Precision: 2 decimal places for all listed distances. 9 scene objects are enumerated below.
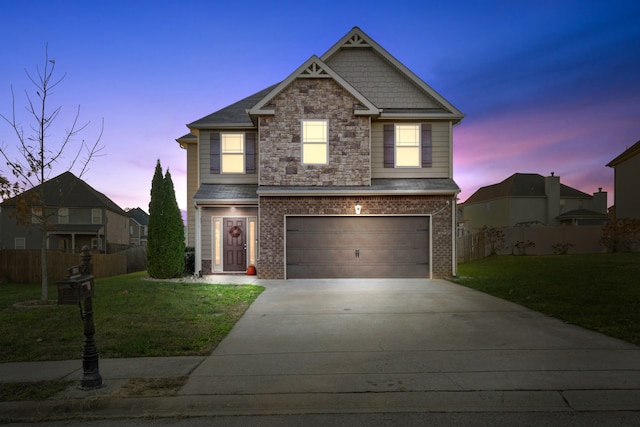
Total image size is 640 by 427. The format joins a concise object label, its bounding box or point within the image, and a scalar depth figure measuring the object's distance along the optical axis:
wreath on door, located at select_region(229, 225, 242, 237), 16.77
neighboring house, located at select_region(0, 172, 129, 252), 36.76
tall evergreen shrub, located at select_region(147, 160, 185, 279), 16.19
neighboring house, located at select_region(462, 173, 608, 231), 40.88
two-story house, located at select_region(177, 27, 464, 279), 15.55
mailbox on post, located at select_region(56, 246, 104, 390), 4.85
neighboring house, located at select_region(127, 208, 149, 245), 55.94
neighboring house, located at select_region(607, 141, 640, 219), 28.38
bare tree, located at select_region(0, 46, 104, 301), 10.38
